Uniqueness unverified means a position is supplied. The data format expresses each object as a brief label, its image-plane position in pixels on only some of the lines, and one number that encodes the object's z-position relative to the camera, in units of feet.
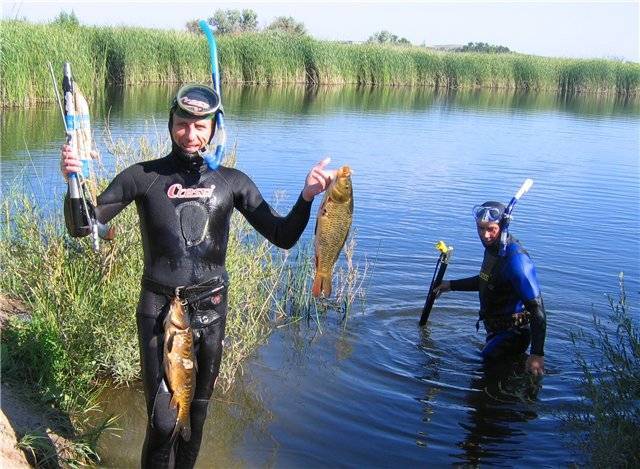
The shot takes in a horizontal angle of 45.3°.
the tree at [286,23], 210.18
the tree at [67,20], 99.09
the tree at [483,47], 328.74
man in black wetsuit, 13.93
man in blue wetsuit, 22.08
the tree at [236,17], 236.67
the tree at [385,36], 310.61
